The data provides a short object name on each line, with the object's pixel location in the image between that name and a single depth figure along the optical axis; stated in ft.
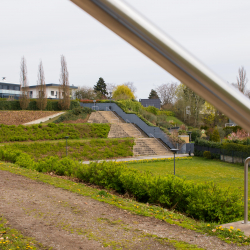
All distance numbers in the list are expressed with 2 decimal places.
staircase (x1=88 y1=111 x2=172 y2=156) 70.13
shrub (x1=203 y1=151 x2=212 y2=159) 61.77
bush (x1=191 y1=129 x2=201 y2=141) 89.40
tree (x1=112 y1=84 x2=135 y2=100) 178.83
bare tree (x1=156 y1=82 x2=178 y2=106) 174.19
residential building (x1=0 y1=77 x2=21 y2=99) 164.67
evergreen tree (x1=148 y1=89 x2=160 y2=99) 215.92
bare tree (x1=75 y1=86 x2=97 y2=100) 172.06
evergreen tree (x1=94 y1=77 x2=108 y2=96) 209.26
